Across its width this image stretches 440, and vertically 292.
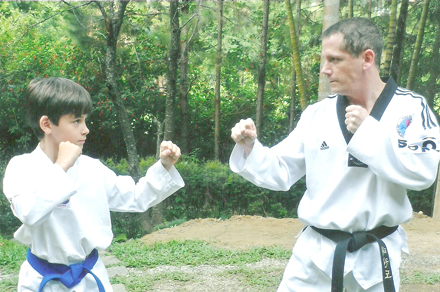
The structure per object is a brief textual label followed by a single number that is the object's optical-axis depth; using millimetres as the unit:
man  2211
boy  2162
